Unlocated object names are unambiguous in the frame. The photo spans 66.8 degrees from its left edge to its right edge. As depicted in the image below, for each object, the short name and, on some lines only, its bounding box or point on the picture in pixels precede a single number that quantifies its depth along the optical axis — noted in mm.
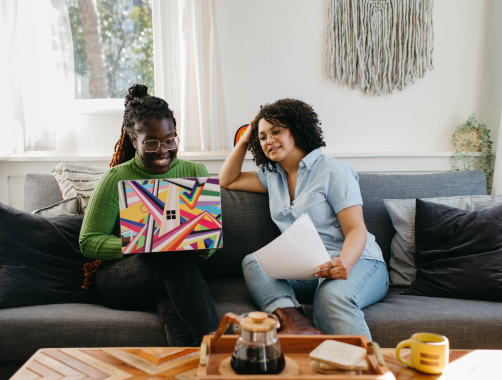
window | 2189
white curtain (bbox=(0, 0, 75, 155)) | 2090
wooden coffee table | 824
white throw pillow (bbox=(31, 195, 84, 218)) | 1628
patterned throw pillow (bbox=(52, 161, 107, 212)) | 1700
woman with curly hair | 1238
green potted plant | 2150
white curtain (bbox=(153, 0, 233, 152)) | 2076
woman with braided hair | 1179
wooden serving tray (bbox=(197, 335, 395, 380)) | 726
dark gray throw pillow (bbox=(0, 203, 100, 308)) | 1316
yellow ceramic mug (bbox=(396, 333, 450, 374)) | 808
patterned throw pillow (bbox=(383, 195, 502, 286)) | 1607
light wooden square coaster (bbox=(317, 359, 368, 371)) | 756
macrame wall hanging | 2145
